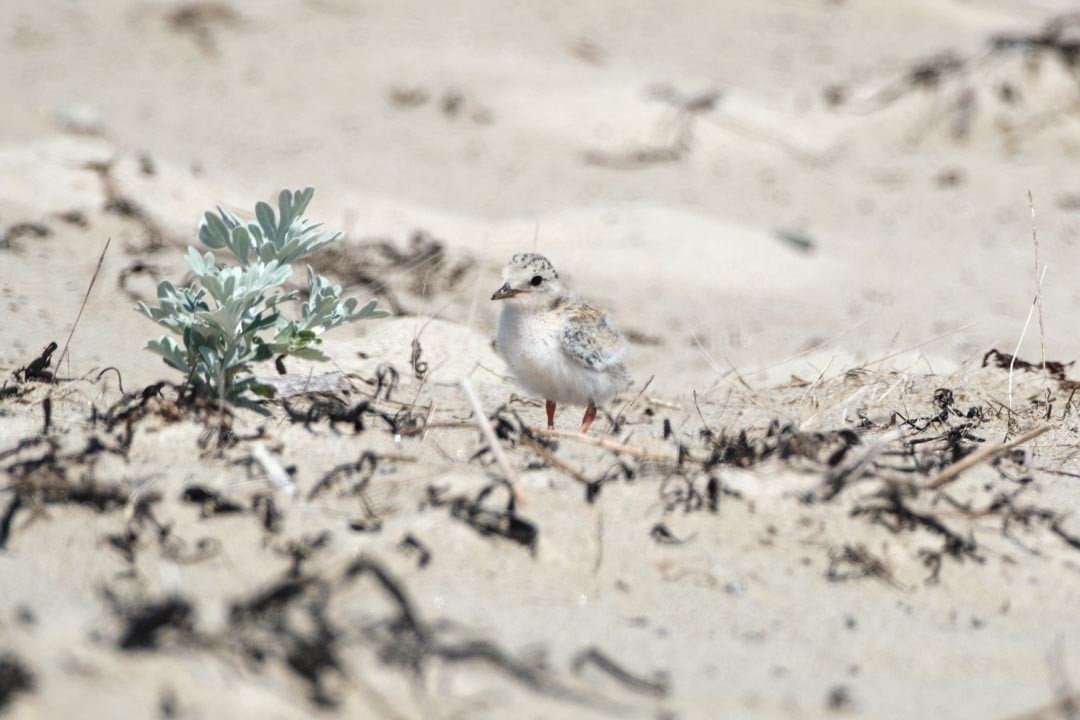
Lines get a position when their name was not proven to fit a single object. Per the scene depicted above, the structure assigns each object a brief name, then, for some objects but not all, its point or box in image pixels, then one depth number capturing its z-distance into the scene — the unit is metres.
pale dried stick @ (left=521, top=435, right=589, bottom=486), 6.50
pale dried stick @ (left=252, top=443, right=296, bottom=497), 6.24
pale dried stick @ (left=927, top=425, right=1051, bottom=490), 6.46
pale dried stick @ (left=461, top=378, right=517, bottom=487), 6.25
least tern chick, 9.07
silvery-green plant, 7.25
